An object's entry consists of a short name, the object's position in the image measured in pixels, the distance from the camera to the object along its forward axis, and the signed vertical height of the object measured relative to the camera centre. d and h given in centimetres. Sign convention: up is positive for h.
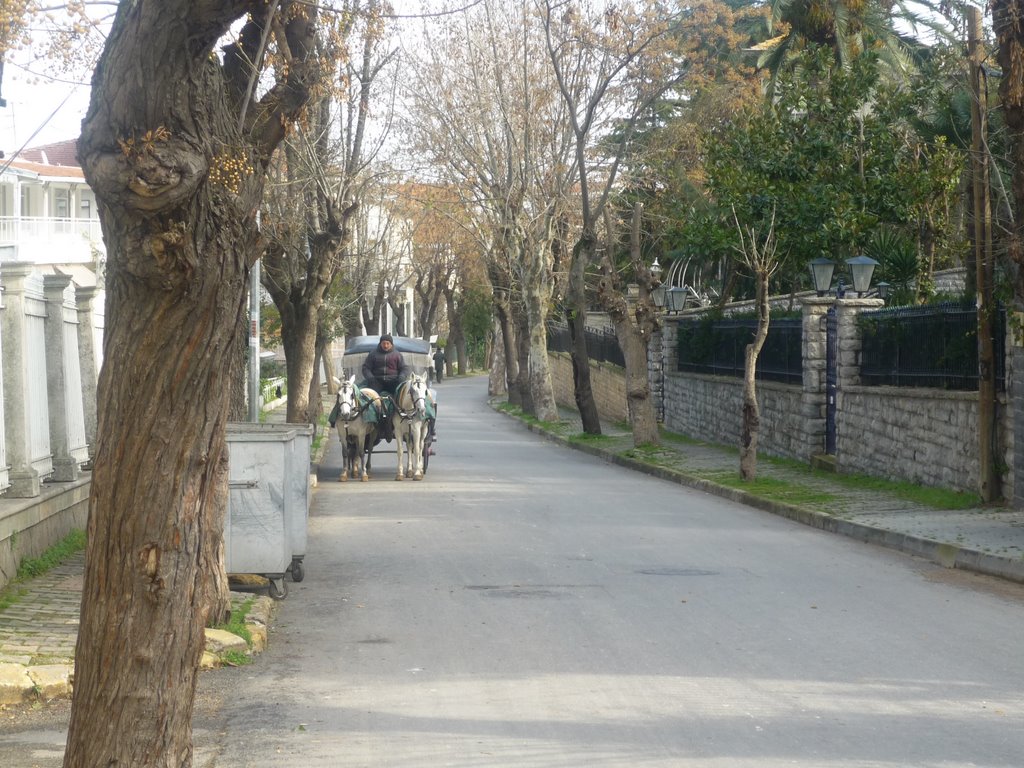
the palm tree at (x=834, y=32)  3653 +845
